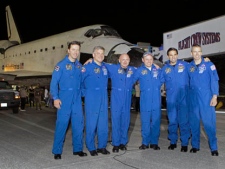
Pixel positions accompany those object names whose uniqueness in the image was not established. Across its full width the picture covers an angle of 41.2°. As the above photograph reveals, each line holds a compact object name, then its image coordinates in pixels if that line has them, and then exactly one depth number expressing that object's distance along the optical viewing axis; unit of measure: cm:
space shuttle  1523
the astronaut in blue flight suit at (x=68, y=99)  488
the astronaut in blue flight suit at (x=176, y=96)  555
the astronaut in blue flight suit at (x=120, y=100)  550
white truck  1401
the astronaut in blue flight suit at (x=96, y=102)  517
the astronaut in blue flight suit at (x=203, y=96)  508
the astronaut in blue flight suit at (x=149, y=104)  565
